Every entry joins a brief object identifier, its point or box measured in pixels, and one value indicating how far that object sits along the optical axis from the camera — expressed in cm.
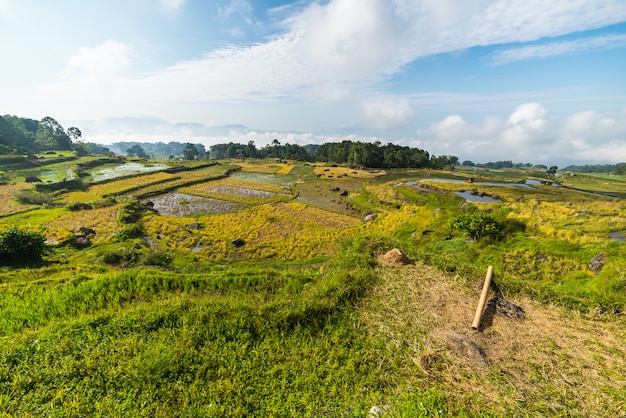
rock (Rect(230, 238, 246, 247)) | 2178
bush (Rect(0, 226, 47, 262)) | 1452
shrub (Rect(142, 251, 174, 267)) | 1608
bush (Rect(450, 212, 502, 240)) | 1523
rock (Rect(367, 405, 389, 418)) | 503
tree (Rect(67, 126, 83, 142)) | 10519
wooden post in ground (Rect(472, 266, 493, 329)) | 698
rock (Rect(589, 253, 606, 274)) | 1067
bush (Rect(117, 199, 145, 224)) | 2564
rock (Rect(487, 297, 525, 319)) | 746
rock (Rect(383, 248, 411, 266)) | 1070
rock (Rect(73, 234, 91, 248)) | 1972
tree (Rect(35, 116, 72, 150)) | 9044
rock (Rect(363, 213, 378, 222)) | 2910
